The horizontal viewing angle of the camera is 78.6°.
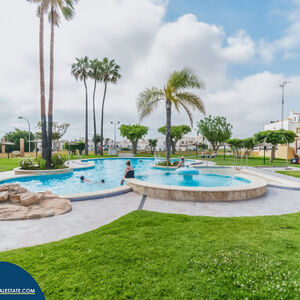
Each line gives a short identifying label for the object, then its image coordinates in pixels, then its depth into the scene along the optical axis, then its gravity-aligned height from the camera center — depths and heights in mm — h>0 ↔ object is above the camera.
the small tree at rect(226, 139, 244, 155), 32238 +869
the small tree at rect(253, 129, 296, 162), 23052 +1416
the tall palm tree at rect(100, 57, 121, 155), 33688 +14022
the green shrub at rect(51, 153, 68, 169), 14634 -1091
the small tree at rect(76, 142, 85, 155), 37844 +369
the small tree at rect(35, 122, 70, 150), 53056 +5814
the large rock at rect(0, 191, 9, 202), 5488 -1459
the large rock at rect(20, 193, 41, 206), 5344 -1516
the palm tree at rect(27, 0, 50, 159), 13809 +5295
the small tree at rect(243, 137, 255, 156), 31822 +859
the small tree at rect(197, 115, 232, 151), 37353 +3889
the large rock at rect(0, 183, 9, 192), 5797 -1268
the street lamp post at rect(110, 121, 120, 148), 46797 +6539
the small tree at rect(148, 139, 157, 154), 45038 +1204
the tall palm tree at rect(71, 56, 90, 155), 33188 +14313
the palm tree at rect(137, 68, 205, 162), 14516 +4190
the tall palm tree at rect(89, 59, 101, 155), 33156 +14240
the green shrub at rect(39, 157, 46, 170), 13734 -1219
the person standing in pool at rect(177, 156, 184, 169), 14477 -1282
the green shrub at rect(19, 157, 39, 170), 13625 -1224
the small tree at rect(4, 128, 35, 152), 54088 +3366
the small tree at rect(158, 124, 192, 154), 44781 +4070
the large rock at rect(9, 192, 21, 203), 5566 -1529
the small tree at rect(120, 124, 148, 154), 38344 +3508
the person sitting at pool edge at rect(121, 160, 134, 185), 9078 -1209
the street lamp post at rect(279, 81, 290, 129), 40156 +13869
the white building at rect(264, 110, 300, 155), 29561 +6782
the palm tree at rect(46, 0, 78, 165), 14246 +10573
